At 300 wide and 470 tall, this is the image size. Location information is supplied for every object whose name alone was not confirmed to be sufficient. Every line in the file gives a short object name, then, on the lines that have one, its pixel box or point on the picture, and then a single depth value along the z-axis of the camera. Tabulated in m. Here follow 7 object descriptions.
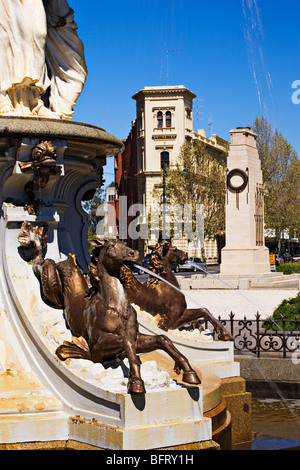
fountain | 5.12
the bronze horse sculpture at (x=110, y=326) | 5.43
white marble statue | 6.89
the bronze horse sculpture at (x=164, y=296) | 7.60
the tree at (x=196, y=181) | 52.84
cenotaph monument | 30.91
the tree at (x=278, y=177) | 53.41
